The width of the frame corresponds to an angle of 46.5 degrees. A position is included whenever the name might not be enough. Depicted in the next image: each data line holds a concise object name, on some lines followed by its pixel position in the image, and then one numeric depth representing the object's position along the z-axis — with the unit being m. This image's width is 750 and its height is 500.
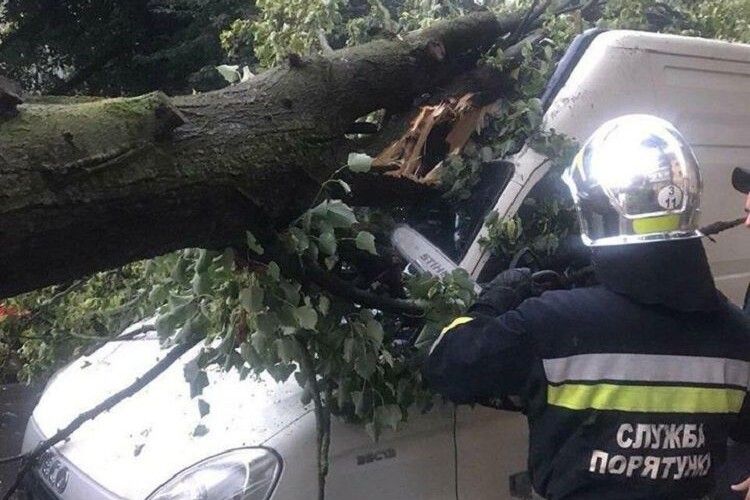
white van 2.56
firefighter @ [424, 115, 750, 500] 2.21
